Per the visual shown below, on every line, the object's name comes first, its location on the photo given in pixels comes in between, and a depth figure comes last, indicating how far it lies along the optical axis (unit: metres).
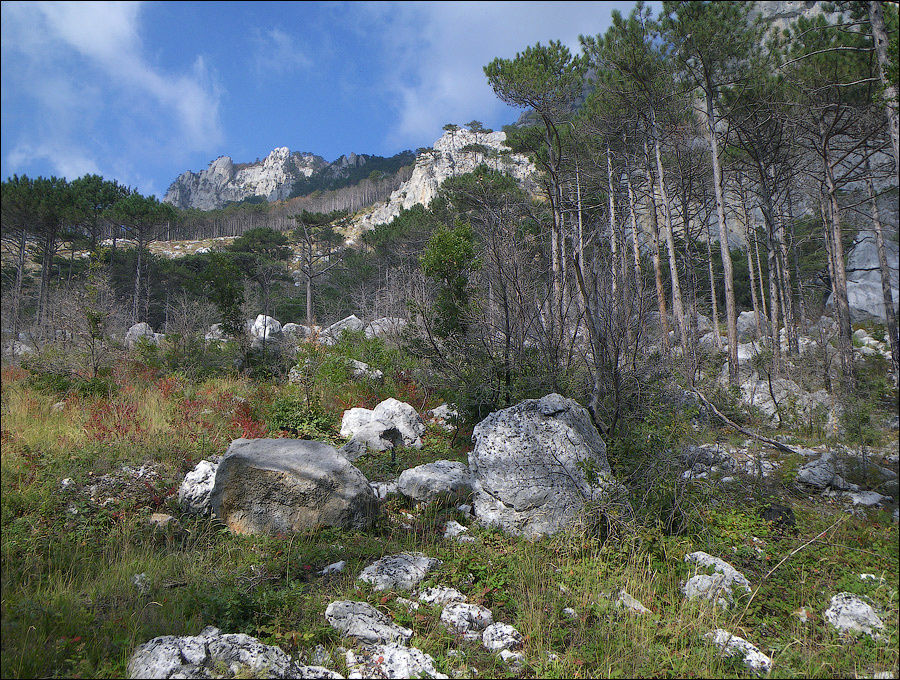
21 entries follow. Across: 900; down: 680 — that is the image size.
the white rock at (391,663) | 2.83
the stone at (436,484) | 5.88
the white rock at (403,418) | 8.59
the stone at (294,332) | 14.34
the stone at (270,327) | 15.88
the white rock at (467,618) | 3.36
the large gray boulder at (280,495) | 5.04
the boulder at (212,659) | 2.50
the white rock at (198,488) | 5.41
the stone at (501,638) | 3.18
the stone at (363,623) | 3.16
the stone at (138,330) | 21.90
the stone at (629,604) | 3.46
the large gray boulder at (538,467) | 4.86
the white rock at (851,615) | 2.84
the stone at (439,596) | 3.71
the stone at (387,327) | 12.85
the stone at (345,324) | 16.89
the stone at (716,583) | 3.51
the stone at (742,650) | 2.82
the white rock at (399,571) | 3.92
